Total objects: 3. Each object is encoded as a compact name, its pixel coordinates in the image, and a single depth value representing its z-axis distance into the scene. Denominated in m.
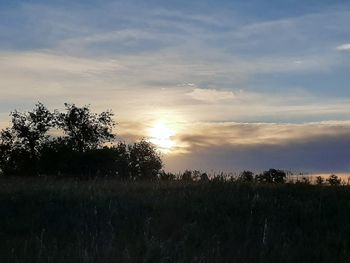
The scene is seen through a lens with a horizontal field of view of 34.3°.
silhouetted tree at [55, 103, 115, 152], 59.06
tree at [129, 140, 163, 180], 52.62
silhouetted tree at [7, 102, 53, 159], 59.46
